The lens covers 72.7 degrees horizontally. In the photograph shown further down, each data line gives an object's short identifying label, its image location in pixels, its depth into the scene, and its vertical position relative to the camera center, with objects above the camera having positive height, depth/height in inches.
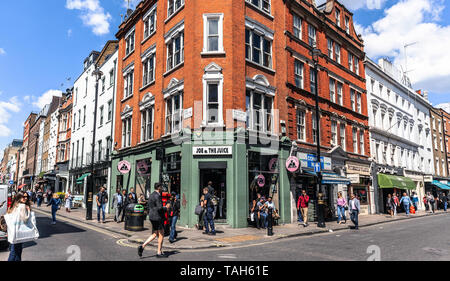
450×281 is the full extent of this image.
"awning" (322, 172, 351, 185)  767.2 +1.9
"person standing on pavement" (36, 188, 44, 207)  1220.5 -66.6
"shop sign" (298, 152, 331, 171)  778.2 +50.3
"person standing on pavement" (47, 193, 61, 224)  629.3 -46.5
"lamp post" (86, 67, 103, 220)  716.0 -61.1
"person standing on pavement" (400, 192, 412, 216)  1019.1 -72.8
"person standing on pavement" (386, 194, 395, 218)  979.1 -81.0
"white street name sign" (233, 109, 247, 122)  624.1 +132.7
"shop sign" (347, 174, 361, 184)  920.9 +5.0
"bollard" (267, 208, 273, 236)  501.4 -71.6
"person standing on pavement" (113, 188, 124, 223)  692.7 -50.3
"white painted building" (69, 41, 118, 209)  1082.1 +233.7
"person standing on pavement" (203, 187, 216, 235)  510.3 -55.3
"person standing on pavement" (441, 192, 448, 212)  1304.1 -96.7
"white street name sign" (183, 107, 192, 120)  637.9 +141.5
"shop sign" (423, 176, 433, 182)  1417.4 +3.5
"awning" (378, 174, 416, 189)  1085.8 -9.0
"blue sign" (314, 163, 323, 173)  647.8 +24.9
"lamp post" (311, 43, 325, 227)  628.4 -47.9
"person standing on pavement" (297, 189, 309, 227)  660.7 -51.1
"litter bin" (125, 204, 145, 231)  534.0 -64.8
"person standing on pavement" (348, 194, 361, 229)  654.5 -64.9
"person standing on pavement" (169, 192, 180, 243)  435.5 -52.2
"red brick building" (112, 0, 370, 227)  617.0 +197.6
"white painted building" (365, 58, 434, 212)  1158.3 +229.4
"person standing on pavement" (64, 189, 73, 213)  949.8 -64.6
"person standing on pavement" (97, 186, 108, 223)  676.5 -41.9
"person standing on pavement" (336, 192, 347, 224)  748.6 -61.5
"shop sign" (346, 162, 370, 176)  967.2 +36.0
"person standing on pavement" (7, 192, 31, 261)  245.4 -23.4
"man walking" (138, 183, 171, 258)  334.6 -40.7
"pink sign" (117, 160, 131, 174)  700.0 +31.8
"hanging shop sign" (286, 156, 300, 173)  694.9 +36.3
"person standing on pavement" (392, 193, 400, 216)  1002.1 -67.4
